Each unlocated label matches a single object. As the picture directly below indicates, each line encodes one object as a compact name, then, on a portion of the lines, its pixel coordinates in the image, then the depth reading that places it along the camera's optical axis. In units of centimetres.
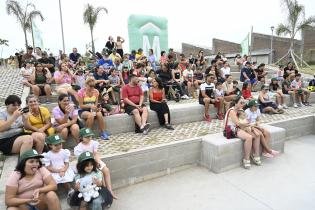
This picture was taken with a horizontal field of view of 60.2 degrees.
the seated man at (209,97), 752
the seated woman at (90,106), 566
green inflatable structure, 1197
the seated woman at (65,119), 489
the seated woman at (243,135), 539
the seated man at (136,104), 627
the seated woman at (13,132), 410
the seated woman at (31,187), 309
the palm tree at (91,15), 1897
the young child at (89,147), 398
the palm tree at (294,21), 1675
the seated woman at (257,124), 565
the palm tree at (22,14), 1748
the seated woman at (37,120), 442
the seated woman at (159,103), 666
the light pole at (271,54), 2084
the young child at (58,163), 381
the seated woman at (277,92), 909
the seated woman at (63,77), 806
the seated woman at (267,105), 842
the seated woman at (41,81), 736
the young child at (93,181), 355
